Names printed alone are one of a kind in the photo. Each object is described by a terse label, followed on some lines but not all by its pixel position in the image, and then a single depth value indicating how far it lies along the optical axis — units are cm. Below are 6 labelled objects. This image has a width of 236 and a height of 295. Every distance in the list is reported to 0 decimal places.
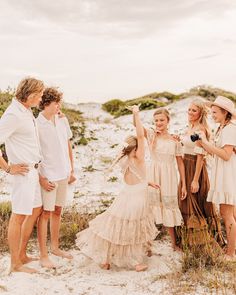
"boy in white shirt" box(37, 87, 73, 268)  514
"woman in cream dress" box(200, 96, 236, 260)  519
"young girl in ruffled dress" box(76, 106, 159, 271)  520
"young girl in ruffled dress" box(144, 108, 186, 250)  555
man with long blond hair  471
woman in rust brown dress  550
